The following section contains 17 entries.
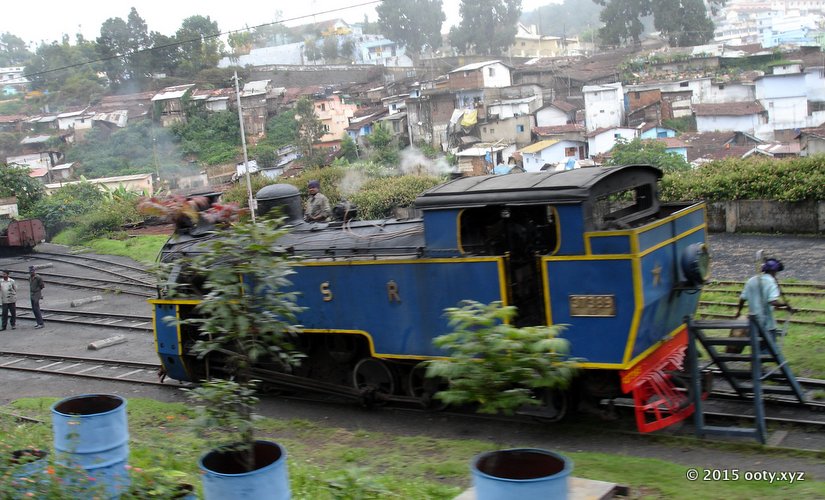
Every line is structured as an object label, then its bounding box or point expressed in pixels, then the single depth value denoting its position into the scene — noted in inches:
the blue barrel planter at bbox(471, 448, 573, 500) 152.4
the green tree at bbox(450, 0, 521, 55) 2847.0
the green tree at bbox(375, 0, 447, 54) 2957.7
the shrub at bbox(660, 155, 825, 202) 723.0
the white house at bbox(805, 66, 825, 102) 1732.3
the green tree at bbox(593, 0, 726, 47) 2352.4
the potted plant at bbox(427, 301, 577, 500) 168.2
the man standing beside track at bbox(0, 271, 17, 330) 653.9
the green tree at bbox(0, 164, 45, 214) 1349.7
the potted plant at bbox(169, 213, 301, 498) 200.1
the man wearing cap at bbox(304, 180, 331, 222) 466.0
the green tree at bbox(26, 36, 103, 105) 2800.2
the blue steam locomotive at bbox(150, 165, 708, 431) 285.4
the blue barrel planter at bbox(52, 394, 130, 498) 223.3
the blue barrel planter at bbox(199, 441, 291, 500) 183.5
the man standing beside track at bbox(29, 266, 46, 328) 646.5
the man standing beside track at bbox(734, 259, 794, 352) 310.3
